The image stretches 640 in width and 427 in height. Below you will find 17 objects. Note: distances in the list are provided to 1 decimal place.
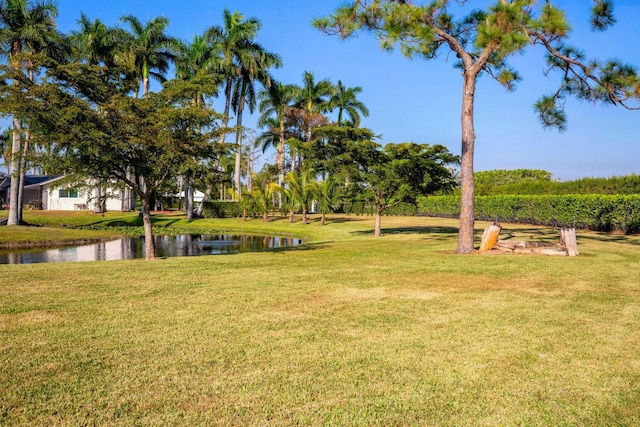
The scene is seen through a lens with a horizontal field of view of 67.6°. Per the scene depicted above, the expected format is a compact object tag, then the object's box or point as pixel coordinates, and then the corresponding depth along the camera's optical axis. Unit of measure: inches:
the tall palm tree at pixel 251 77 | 1599.4
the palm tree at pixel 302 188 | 1290.5
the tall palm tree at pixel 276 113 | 1828.2
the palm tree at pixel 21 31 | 1167.0
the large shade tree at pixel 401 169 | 816.9
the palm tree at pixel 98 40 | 1503.4
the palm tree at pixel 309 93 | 2023.9
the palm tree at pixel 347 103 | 2071.9
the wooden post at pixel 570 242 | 506.6
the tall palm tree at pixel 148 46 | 1535.4
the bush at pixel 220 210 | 1663.4
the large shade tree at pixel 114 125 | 487.8
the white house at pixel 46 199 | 1913.1
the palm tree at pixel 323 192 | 1272.1
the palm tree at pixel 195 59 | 1547.7
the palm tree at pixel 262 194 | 1401.3
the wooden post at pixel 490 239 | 553.9
